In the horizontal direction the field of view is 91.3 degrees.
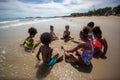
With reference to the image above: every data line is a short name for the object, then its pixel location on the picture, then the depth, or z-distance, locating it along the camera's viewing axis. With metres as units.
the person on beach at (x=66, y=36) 3.53
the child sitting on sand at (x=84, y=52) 1.74
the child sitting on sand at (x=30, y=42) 2.77
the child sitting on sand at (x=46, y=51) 1.86
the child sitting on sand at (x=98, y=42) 2.25
